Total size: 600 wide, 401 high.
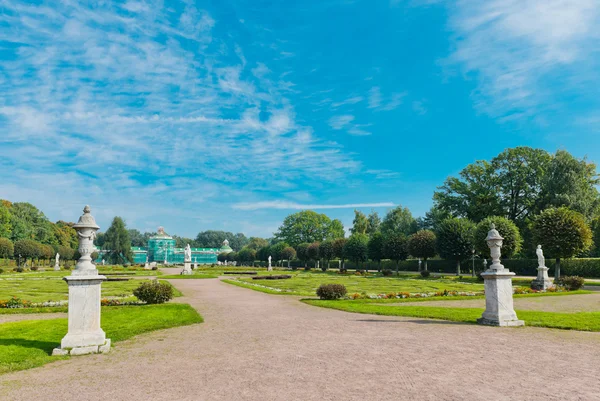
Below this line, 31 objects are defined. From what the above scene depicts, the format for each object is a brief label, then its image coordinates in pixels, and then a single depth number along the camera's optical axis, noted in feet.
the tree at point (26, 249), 228.22
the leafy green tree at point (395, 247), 195.21
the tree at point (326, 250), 249.14
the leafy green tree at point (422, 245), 179.32
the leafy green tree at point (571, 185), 175.01
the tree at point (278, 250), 307.37
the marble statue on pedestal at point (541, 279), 100.27
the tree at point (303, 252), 280.82
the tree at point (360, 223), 332.60
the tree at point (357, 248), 218.59
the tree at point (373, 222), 347.58
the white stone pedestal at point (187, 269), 181.92
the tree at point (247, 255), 368.89
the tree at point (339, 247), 239.50
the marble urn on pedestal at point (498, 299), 43.27
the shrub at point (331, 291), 70.79
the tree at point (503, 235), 138.95
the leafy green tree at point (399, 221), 306.92
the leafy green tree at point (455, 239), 160.56
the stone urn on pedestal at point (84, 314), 31.30
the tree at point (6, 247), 211.61
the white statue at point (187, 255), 189.51
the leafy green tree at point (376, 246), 206.90
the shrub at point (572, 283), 92.38
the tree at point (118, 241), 314.35
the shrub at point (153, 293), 61.16
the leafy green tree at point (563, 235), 121.49
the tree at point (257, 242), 529.61
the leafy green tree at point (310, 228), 349.20
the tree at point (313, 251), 265.99
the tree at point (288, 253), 290.35
